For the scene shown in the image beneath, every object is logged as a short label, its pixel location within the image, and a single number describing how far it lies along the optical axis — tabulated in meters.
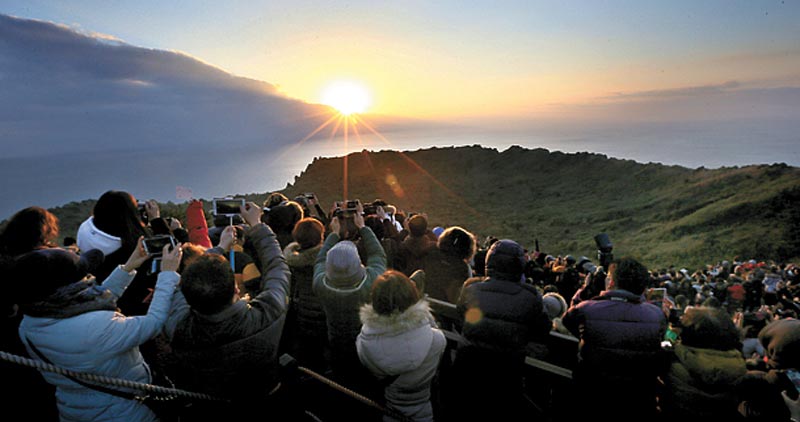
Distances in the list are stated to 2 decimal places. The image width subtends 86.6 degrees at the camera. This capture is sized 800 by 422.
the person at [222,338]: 2.22
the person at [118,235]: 3.11
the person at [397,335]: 2.52
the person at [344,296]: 2.95
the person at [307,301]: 3.63
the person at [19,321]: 2.76
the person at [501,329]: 2.94
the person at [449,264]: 4.04
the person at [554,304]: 3.47
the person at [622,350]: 2.61
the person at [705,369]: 2.34
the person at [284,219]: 4.32
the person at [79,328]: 2.03
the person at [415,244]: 4.53
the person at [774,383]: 2.23
